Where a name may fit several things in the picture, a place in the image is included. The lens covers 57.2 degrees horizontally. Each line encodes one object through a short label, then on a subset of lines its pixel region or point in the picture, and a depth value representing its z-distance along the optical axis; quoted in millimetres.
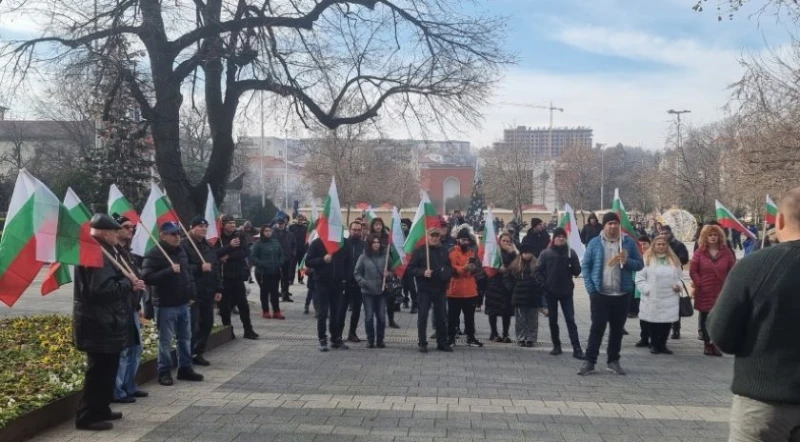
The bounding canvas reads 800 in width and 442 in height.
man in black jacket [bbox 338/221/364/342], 11301
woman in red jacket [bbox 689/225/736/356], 10680
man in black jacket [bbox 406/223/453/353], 10570
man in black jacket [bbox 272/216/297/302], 16438
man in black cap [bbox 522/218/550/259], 15375
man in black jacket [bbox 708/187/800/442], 3264
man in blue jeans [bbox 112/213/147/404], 7188
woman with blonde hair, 10609
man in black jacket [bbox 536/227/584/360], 10188
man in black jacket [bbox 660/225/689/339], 12172
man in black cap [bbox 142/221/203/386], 7926
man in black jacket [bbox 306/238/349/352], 10662
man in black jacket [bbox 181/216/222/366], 9234
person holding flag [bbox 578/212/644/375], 8922
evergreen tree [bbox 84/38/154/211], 25469
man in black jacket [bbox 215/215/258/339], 11406
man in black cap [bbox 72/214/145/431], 6293
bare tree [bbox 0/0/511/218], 12422
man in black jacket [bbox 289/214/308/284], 18017
